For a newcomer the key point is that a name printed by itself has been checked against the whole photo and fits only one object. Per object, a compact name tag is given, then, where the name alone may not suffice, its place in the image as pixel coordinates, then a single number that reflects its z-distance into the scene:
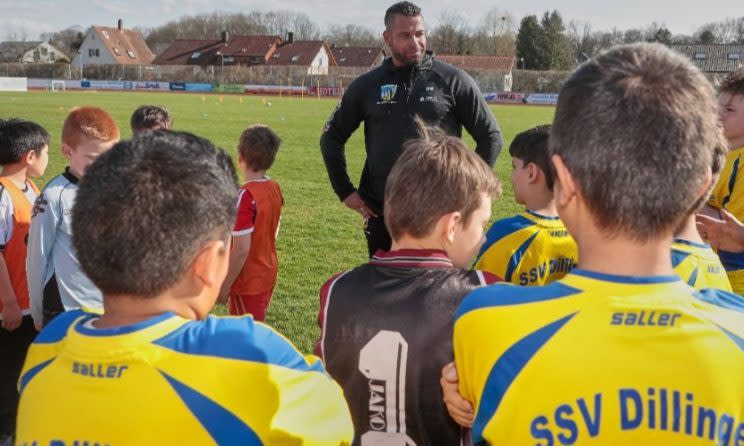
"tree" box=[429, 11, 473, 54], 91.31
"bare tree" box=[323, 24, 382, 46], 109.06
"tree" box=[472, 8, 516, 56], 92.19
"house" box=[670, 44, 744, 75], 72.88
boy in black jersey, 2.19
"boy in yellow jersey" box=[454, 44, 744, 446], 1.39
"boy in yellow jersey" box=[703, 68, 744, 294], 3.87
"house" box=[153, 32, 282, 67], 88.75
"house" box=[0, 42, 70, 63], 105.19
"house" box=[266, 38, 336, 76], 86.25
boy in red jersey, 4.67
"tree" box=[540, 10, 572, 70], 74.38
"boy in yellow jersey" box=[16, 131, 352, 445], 1.43
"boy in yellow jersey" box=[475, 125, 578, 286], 3.27
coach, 4.98
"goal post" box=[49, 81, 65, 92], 59.44
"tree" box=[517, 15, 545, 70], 74.69
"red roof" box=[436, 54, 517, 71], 72.88
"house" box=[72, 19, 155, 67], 97.00
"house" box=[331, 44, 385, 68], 87.38
